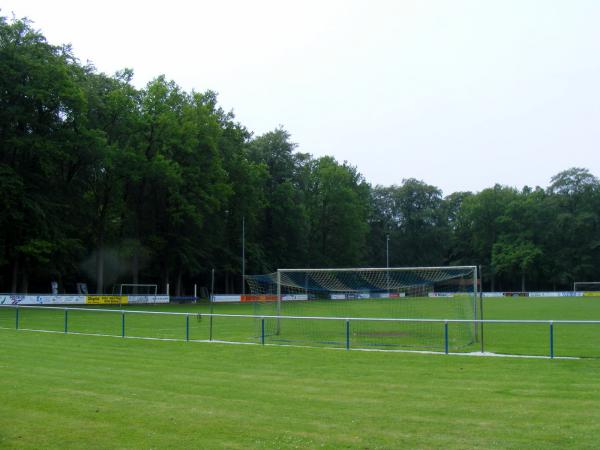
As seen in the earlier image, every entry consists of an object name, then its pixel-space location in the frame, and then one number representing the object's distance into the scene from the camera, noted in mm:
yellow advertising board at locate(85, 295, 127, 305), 52031
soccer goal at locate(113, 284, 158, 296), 64350
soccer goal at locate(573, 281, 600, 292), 97750
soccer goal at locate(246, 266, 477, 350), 22516
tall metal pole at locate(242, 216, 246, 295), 68838
